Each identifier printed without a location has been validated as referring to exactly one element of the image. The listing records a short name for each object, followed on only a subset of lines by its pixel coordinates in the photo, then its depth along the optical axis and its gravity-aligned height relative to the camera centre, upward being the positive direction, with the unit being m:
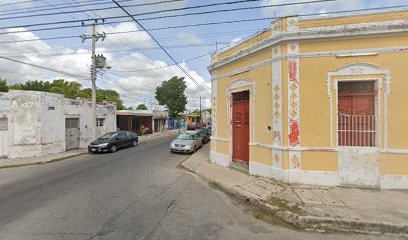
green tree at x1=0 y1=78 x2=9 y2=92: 28.75 +4.40
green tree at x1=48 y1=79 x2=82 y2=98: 30.23 +4.42
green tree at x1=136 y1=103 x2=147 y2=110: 86.94 +5.07
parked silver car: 15.03 -1.61
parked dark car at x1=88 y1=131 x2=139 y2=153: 15.57 -1.64
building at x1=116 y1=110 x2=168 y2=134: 28.14 -0.23
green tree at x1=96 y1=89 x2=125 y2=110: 55.38 +6.07
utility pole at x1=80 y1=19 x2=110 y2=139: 17.89 +4.52
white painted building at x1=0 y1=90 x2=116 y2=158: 13.41 -0.22
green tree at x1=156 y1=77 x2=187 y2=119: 39.44 +4.31
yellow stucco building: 6.59 +0.55
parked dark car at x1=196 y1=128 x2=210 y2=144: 19.58 -1.52
